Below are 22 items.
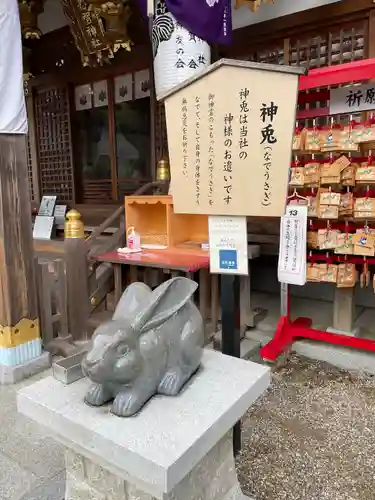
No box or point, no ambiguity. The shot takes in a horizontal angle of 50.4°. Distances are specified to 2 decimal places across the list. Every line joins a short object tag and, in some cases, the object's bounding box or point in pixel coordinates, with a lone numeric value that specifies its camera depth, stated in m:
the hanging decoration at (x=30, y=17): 6.06
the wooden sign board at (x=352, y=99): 3.26
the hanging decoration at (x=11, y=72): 3.07
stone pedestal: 1.47
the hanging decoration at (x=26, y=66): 7.17
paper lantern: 4.12
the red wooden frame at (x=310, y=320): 2.86
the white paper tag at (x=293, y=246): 3.46
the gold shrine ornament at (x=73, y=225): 3.88
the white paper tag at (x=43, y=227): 7.27
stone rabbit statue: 1.60
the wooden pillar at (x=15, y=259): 3.21
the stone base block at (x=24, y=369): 3.33
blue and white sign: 2.03
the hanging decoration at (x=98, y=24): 5.30
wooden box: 4.64
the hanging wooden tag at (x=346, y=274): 3.66
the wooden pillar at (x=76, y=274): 3.87
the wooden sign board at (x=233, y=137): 1.79
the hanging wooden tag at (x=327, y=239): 3.61
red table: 3.78
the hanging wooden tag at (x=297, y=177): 3.54
